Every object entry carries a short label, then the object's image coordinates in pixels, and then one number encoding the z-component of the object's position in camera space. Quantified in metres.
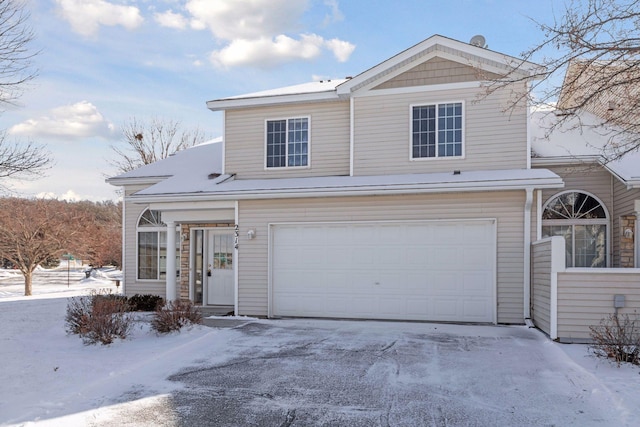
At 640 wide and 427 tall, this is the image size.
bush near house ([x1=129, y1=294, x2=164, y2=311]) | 13.10
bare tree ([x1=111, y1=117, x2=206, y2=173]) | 31.17
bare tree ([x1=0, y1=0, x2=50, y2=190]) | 13.48
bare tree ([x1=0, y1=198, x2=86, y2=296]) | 22.88
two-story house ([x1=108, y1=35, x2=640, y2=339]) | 10.56
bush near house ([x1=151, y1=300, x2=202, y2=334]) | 9.02
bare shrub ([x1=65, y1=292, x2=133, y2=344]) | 8.11
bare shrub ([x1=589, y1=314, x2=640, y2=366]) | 6.71
